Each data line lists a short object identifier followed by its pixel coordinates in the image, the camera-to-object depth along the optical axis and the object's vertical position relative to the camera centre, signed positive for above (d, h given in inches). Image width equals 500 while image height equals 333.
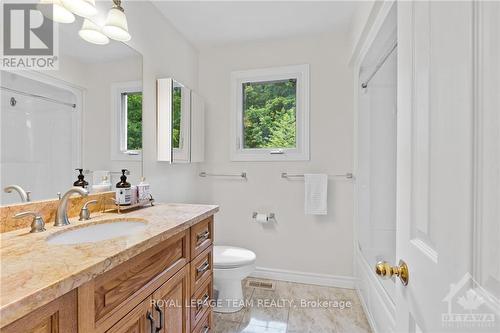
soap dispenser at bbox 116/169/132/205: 55.2 -6.0
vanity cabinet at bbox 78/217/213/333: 28.5 -18.2
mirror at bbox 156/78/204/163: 75.6 +13.9
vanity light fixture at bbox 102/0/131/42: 53.5 +30.5
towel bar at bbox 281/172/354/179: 88.8 -3.6
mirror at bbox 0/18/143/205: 40.3 +8.9
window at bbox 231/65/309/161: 94.0 +20.2
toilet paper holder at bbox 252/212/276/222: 95.2 -19.3
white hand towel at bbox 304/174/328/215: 87.7 -10.0
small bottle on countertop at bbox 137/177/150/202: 60.8 -6.6
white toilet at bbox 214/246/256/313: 72.6 -32.3
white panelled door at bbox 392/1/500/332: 16.3 +0.0
